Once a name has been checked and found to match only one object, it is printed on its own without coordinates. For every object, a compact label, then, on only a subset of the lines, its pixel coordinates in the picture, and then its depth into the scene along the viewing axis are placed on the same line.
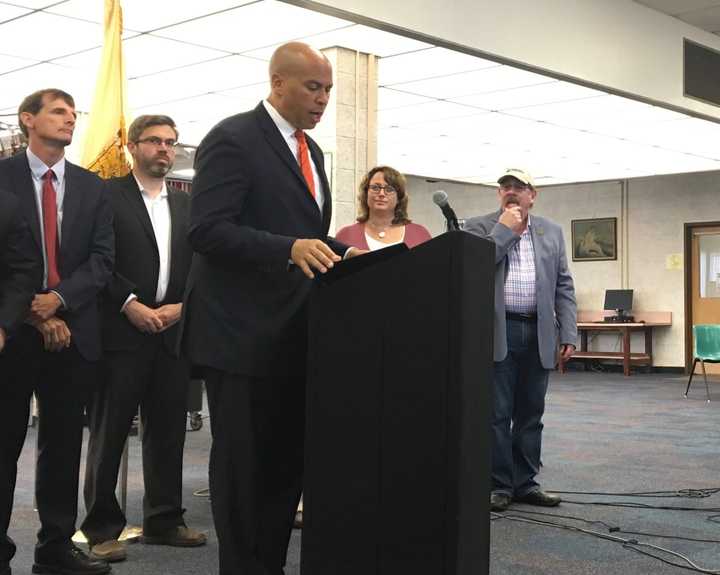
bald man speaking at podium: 2.26
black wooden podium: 1.83
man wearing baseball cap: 4.34
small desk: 13.86
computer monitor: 14.39
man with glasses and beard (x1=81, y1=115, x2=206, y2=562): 3.42
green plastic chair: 9.68
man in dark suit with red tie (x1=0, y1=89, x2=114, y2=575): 3.02
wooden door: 14.11
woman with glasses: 4.31
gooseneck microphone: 2.45
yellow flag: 3.98
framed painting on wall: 14.98
